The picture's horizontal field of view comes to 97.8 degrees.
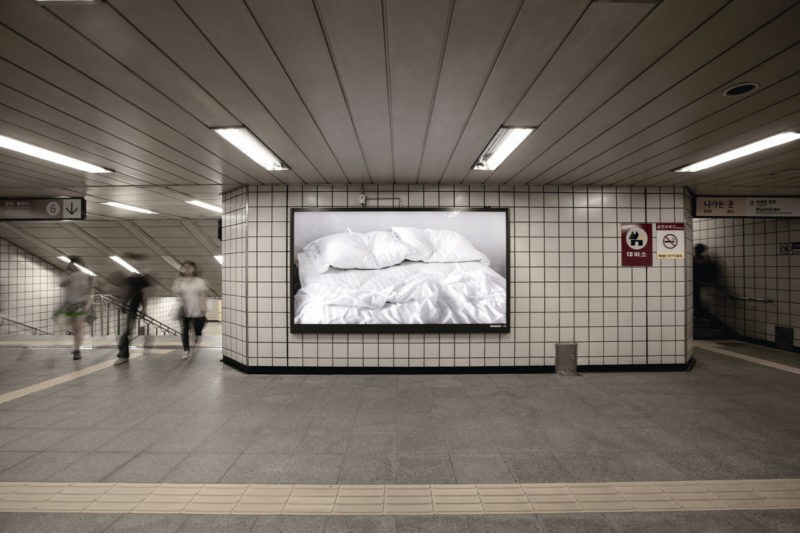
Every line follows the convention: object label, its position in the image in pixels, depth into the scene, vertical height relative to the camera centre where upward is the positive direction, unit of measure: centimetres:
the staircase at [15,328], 897 -161
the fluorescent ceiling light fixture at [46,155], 335 +118
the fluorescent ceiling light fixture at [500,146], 319 +124
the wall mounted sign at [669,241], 513 +38
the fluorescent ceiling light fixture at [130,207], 642 +117
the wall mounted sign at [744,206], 540 +94
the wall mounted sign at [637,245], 512 +32
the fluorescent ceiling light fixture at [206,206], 634 +119
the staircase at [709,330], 725 -133
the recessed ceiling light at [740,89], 232 +121
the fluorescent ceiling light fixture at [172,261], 1031 +19
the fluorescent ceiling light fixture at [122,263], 1031 +13
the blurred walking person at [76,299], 555 -52
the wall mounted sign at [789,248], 623 +34
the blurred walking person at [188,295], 565 -46
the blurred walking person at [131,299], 544 -51
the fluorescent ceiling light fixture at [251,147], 318 +122
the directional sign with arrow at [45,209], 544 +92
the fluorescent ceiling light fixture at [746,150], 326 +121
